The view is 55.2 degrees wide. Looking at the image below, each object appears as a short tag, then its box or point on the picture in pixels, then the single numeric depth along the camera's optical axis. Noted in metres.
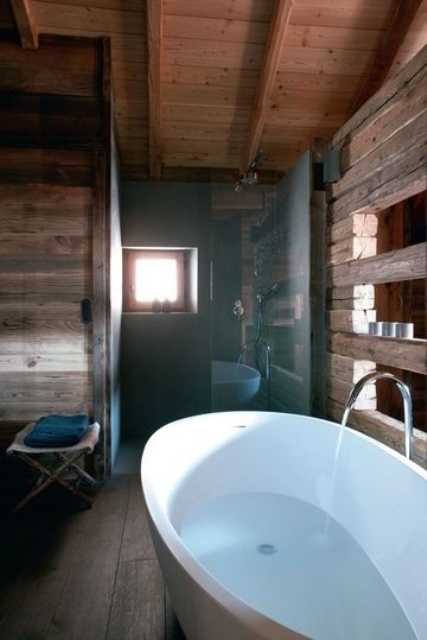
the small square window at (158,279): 3.88
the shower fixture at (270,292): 3.44
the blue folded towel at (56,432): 2.29
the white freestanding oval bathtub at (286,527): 1.09
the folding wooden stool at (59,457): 2.29
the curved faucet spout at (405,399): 1.66
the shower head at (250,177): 3.49
